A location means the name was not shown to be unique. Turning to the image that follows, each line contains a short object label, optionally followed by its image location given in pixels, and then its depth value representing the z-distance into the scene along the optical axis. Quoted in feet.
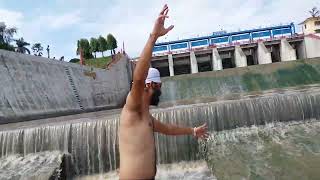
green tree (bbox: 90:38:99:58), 78.52
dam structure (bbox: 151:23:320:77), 60.19
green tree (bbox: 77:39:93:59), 76.42
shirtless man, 4.02
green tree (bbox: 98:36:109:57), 78.75
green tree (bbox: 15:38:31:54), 93.93
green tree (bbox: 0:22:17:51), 92.75
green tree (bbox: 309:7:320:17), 92.42
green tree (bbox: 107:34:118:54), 80.64
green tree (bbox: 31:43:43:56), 106.04
